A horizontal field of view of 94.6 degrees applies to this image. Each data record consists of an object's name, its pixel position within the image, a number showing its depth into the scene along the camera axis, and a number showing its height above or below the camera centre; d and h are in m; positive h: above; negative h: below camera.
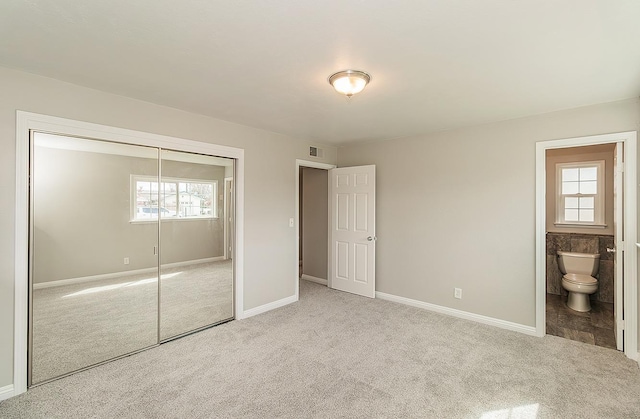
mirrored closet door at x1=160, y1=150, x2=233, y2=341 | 3.22 -0.43
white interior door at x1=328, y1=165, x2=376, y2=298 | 4.66 -0.34
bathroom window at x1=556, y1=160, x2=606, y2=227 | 4.44 +0.26
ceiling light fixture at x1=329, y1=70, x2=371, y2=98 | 2.25 +1.01
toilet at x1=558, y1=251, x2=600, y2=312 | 3.92 -0.91
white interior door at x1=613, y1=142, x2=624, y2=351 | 2.93 -0.33
